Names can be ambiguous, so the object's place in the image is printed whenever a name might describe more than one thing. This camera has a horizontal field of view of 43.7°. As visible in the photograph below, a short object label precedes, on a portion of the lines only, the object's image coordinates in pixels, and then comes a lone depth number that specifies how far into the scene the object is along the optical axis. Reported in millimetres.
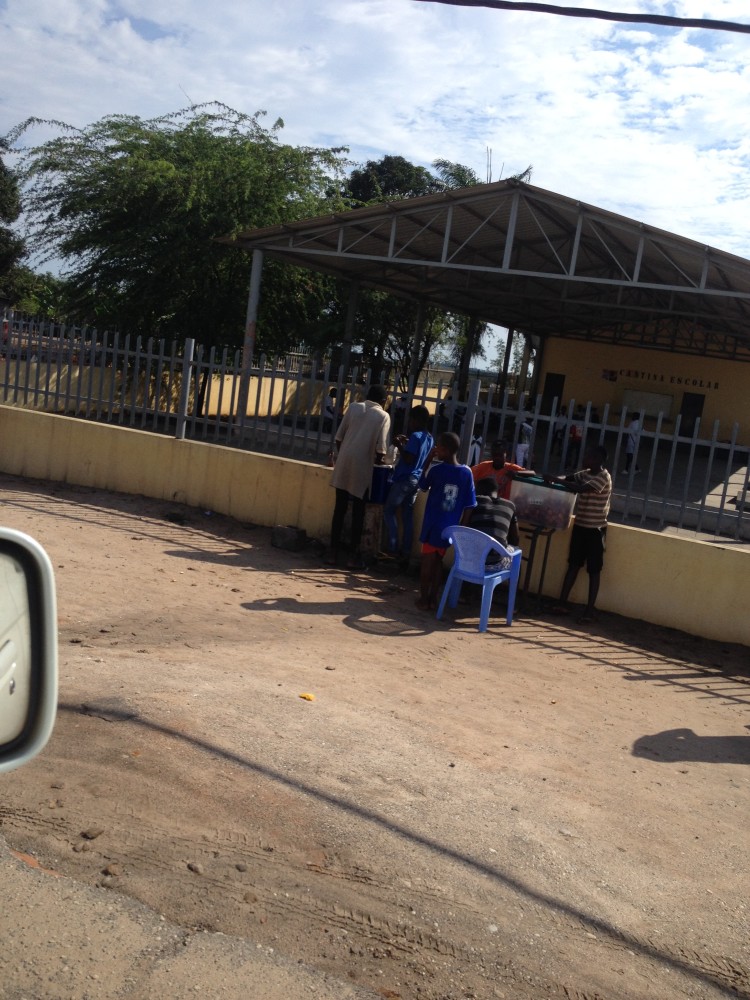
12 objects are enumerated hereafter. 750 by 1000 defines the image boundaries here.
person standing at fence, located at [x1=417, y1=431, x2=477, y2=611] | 7883
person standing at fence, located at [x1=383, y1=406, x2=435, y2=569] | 8828
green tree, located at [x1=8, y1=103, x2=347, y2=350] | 16906
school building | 14305
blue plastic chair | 7473
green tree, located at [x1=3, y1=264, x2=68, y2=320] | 39644
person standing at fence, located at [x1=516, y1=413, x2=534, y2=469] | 9495
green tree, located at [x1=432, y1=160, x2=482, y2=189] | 33188
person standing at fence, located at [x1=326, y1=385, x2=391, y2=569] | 8852
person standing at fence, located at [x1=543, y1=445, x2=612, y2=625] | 8031
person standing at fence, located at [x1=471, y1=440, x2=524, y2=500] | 8367
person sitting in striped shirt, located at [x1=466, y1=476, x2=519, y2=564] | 7691
